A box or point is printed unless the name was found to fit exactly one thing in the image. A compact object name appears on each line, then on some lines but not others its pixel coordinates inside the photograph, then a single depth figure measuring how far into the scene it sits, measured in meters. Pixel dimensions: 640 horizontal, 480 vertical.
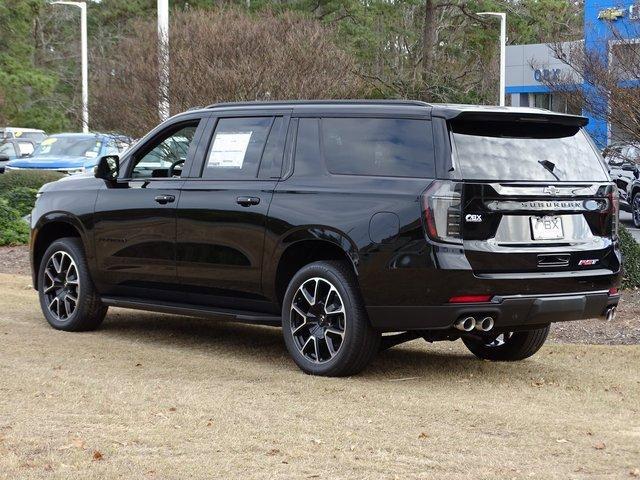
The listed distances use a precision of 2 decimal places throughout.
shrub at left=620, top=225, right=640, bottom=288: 12.60
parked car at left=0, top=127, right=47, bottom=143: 41.12
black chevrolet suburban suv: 7.95
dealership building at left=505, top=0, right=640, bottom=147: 15.34
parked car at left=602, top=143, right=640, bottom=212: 25.42
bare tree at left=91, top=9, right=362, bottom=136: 18.86
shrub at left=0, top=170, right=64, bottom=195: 21.41
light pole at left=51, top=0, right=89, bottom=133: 28.11
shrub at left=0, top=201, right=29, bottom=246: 18.91
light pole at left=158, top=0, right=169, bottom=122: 19.73
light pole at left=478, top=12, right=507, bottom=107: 39.63
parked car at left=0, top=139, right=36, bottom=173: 35.62
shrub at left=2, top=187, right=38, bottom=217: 20.33
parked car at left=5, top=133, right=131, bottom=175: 27.06
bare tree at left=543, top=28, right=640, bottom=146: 13.60
